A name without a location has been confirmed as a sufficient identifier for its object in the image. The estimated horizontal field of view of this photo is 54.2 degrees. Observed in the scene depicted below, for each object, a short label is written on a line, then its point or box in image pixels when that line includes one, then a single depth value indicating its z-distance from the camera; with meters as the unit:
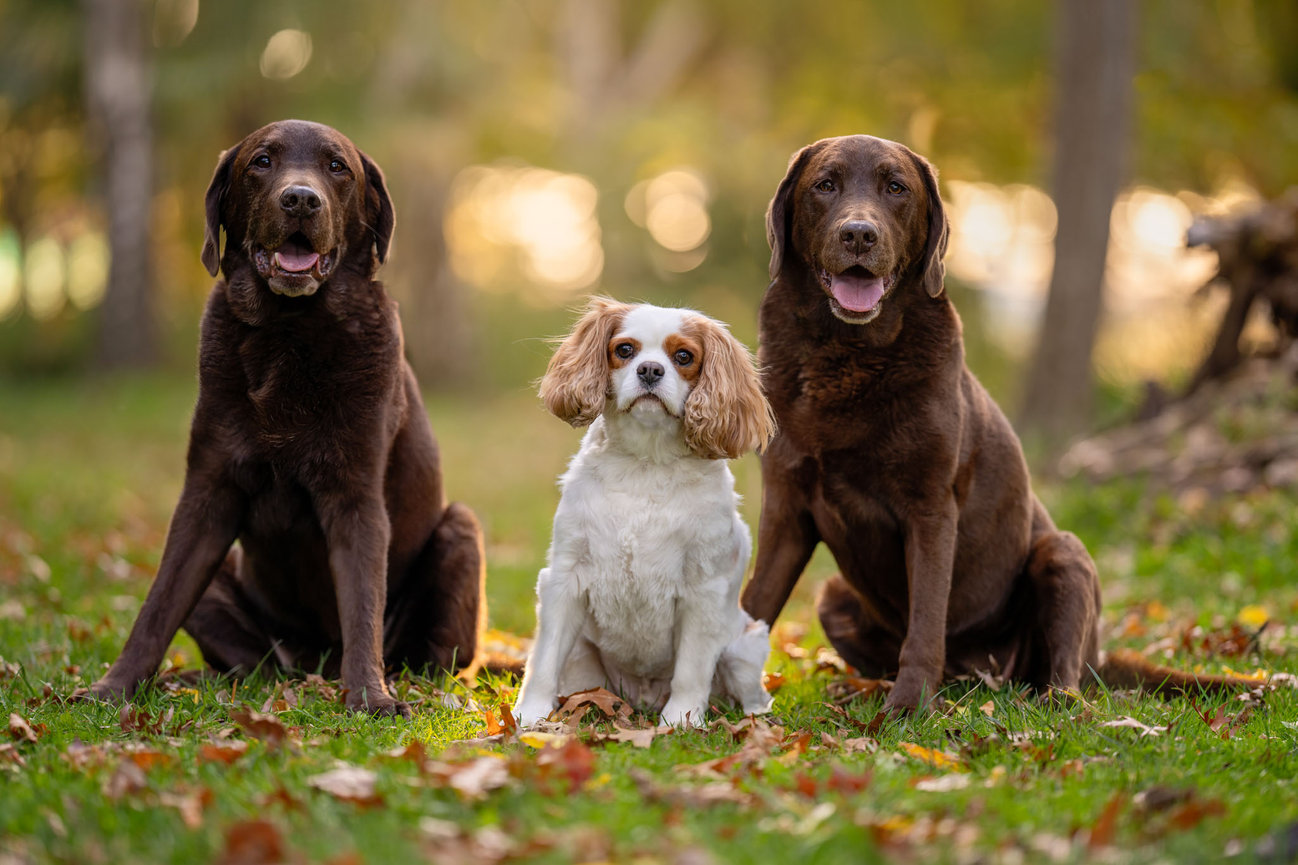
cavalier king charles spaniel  4.07
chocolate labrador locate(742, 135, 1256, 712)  4.21
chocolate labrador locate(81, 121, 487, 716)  4.10
